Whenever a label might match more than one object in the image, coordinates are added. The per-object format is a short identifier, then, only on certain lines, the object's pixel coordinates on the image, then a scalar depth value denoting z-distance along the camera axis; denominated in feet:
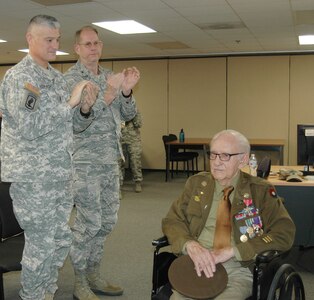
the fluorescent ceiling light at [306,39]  24.88
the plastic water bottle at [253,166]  13.07
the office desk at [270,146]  28.76
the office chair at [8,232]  8.87
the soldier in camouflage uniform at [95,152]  9.62
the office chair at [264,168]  12.76
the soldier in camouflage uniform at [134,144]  26.08
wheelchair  6.52
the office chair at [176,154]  30.37
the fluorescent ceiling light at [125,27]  20.77
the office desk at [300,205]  12.60
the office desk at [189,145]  29.99
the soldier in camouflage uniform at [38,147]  7.67
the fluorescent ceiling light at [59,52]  30.19
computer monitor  13.33
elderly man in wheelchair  7.01
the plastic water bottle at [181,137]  31.38
